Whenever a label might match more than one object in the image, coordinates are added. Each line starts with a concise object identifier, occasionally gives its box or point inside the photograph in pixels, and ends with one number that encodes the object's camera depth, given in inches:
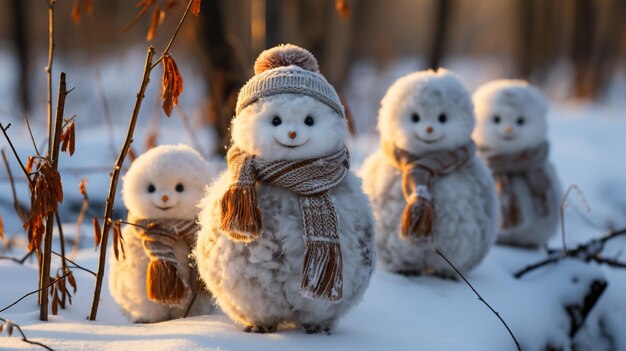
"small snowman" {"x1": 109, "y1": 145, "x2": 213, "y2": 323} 113.3
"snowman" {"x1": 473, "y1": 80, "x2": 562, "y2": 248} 168.2
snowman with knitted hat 95.6
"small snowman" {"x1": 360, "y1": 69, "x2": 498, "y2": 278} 135.7
